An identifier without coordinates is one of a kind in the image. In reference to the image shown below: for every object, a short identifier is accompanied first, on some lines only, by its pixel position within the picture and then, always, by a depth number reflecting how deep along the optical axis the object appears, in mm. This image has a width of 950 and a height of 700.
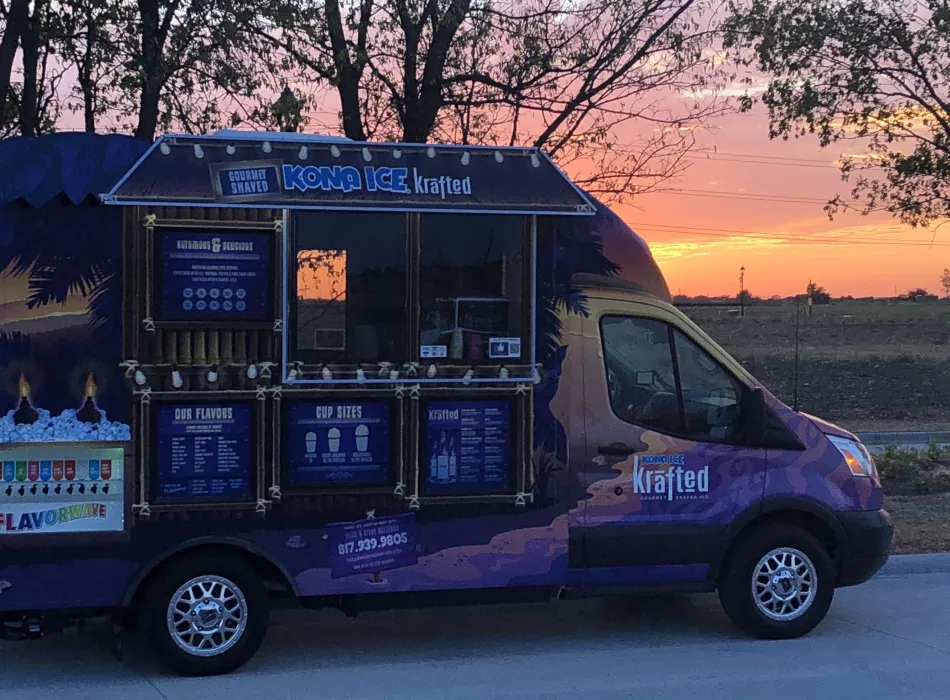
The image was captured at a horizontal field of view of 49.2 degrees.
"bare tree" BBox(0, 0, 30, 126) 8727
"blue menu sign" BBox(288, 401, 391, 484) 5816
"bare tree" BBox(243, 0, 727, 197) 9562
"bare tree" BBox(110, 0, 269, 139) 9266
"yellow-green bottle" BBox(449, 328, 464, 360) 6027
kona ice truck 5500
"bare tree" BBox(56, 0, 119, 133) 9445
